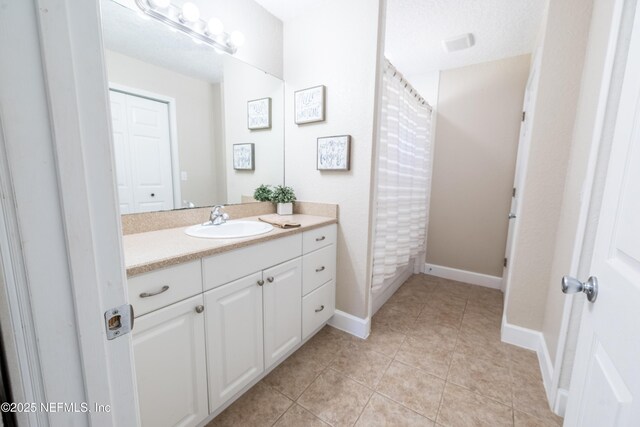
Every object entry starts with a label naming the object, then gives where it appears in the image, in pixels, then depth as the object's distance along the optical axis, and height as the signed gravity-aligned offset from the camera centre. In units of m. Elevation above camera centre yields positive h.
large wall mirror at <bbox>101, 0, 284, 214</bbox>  1.25 +0.35
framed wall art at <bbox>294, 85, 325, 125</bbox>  1.83 +0.54
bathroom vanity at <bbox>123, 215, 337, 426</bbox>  0.91 -0.59
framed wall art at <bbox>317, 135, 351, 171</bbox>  1.75 +0.18
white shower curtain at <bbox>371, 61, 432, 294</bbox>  1.85 +0.05
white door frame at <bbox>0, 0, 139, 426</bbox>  0.32 -0.04
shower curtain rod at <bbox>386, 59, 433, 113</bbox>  1.87 +0.76
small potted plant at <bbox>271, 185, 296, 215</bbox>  1.96 -0.16
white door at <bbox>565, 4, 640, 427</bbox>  0.49 -0.23
